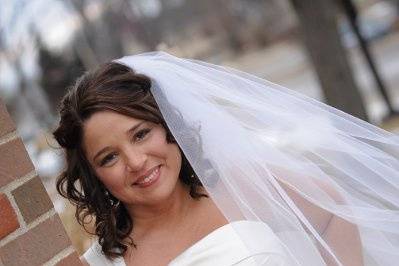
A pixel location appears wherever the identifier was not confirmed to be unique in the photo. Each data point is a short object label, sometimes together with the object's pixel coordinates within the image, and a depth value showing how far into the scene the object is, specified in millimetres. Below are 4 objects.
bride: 1969
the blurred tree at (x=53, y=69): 21328
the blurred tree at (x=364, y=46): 9484
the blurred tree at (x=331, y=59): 6858
